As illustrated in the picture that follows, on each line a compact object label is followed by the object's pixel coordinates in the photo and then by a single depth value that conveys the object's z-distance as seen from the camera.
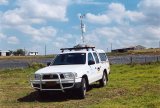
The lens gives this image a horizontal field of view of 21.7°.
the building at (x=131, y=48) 144.95
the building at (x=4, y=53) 160.11
